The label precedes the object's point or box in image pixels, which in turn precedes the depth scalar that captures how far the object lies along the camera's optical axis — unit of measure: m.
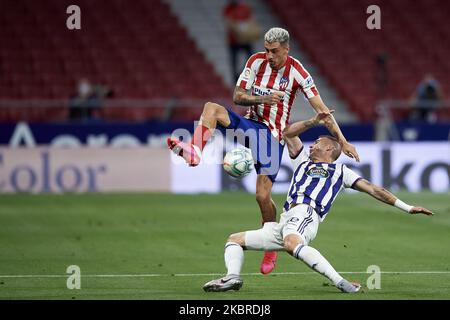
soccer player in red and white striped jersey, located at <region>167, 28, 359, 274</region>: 11.58
